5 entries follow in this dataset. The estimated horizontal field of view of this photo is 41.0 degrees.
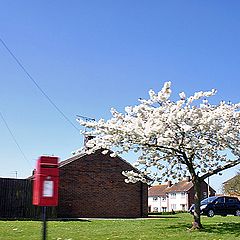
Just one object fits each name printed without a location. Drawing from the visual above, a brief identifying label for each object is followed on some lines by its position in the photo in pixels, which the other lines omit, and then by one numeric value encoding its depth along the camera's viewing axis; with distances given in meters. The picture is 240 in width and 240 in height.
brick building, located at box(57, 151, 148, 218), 24.23
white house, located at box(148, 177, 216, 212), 57.88
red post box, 3.61
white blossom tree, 12.13
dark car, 23.45
